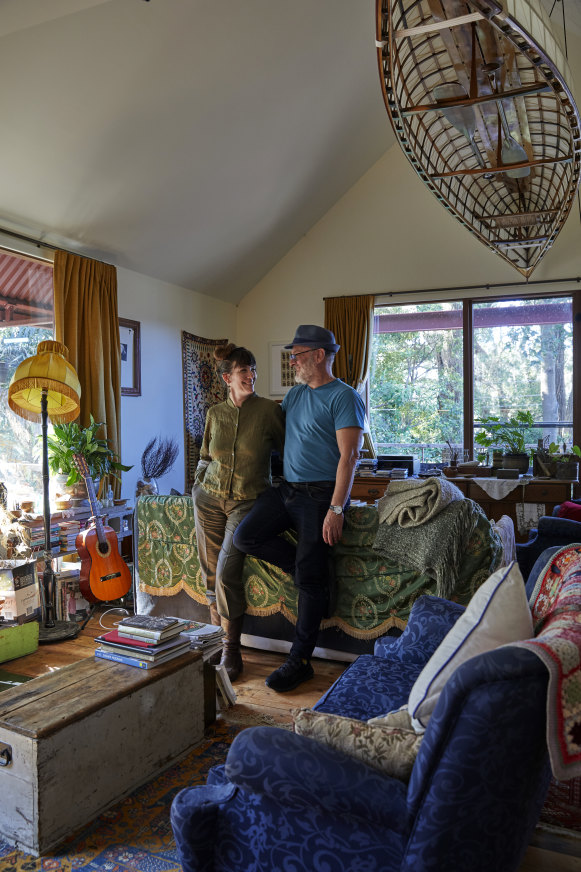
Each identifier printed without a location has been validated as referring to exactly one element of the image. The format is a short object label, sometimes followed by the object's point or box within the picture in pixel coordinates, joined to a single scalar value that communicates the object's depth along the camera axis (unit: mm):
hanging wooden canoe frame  2537
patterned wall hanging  6820
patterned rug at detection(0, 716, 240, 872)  1713
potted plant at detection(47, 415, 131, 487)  4367
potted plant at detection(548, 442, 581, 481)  5461
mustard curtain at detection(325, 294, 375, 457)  7047
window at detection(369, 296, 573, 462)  6531
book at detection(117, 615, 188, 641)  2262
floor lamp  3674
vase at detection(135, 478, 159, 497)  5155
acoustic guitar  3979
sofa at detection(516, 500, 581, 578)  3406
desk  5414
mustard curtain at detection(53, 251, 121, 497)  4945
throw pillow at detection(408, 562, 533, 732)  1309
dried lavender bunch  6008
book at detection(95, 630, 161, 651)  2242
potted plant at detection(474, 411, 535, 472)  5719
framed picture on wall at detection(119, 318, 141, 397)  5770
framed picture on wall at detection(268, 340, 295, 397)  7562
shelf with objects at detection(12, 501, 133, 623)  3826
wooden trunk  1740
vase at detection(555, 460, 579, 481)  5457
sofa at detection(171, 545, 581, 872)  1062
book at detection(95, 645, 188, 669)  2188
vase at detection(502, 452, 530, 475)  5703
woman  3150
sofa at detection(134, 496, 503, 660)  2869
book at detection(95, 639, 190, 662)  2205
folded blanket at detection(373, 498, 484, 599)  2730
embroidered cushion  1270
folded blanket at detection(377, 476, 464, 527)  2756
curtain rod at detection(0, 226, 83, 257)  4523
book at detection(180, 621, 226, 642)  2525
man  2854
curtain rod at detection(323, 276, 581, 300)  6398
